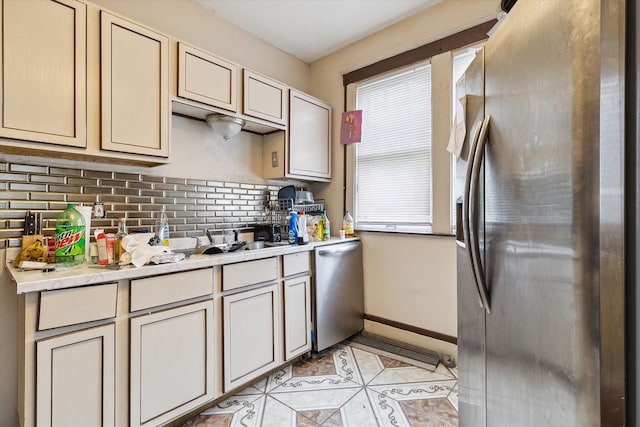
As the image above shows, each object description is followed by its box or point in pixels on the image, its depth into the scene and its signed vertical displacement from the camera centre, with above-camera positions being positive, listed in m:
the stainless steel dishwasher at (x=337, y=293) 2.29 -0.65
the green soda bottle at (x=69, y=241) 1.40 -0.13
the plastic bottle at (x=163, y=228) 1.87 -0.09
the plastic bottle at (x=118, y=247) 1.57 -0.18
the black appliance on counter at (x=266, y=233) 2.52 -0.16
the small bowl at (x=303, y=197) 2.61 +0.15
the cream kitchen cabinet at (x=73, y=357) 1.15 -0.58
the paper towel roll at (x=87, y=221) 1.58 -0.04
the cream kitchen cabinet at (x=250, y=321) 1.74 -0.66
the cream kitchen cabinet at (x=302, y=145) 2.51 +0.61
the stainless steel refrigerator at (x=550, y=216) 0.50 +0.00
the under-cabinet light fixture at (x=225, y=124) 2.12 +0.64
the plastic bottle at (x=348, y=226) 2.72 -0.11
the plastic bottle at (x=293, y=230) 2.28 -0.12
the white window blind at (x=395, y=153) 2.43 +0.52
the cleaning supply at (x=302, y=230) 2.31 -0.12
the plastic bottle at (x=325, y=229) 2.62 -0.13
